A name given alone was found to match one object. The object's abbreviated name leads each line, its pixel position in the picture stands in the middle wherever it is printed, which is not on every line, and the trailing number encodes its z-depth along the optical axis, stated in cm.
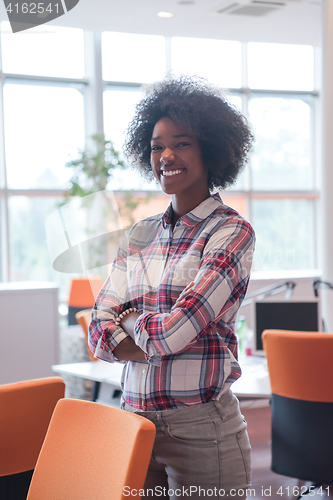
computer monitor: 332
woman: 126
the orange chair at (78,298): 566
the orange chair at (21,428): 168
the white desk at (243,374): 274
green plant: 639
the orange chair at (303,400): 241
